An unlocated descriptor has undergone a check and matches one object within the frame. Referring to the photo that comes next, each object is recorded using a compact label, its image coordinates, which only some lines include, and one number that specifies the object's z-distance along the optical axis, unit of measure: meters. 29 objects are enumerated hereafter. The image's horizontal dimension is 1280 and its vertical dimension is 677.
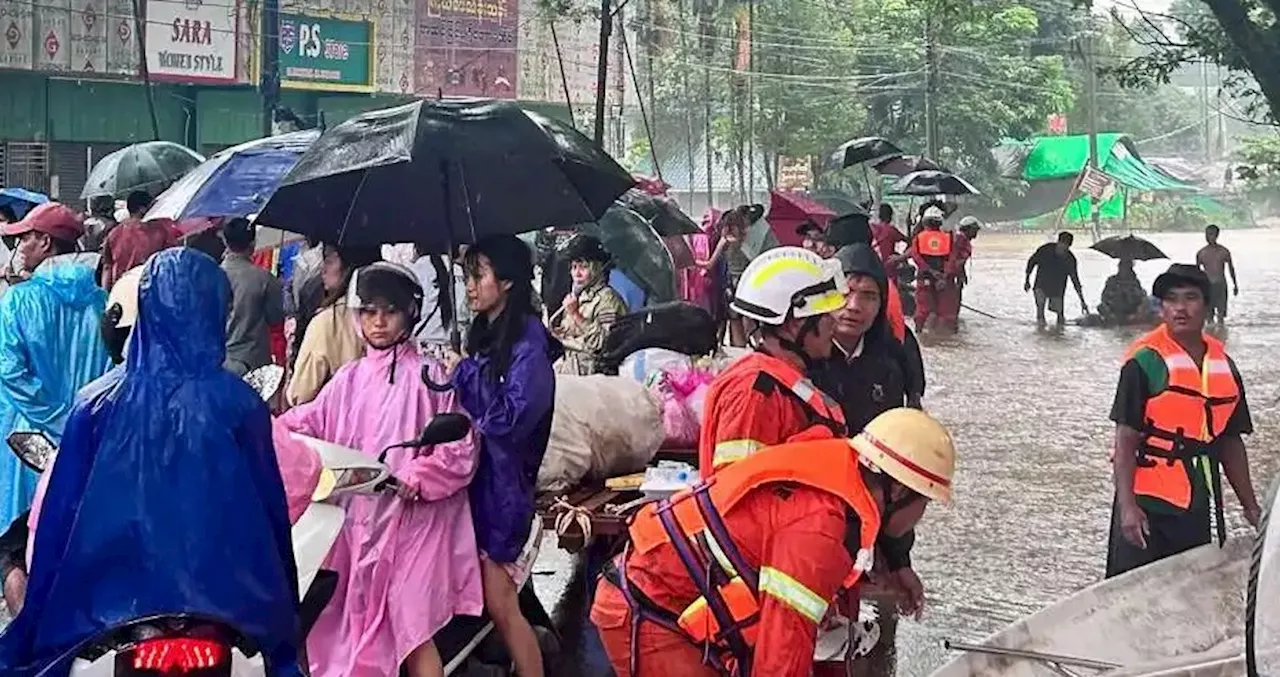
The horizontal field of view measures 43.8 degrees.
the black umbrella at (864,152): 20.30
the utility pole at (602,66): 16.52
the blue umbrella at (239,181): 7.35
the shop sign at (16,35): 22.98
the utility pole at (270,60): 17.77
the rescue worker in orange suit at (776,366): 4.04
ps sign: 26.31
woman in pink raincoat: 4.71
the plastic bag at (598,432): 6.22
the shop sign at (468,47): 28.62
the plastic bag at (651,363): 7.11
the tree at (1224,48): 9.19
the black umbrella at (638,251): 11.66
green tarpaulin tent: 46.09
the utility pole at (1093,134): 42.95
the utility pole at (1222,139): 73.25
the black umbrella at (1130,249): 21.17
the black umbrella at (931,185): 21.06
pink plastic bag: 6.82
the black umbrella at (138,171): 12.50
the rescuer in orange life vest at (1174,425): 5.54
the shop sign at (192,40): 24.69
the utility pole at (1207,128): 66.41
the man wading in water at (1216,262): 21.34
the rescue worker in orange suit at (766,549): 3.25
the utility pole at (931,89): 36.91
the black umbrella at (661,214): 13.47
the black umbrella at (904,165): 21.91
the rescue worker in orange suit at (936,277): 21.16
